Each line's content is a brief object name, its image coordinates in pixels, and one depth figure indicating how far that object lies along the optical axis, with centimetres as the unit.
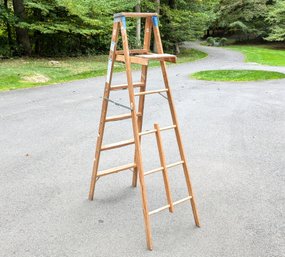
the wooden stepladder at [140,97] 291
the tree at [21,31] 1592
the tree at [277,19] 2877
